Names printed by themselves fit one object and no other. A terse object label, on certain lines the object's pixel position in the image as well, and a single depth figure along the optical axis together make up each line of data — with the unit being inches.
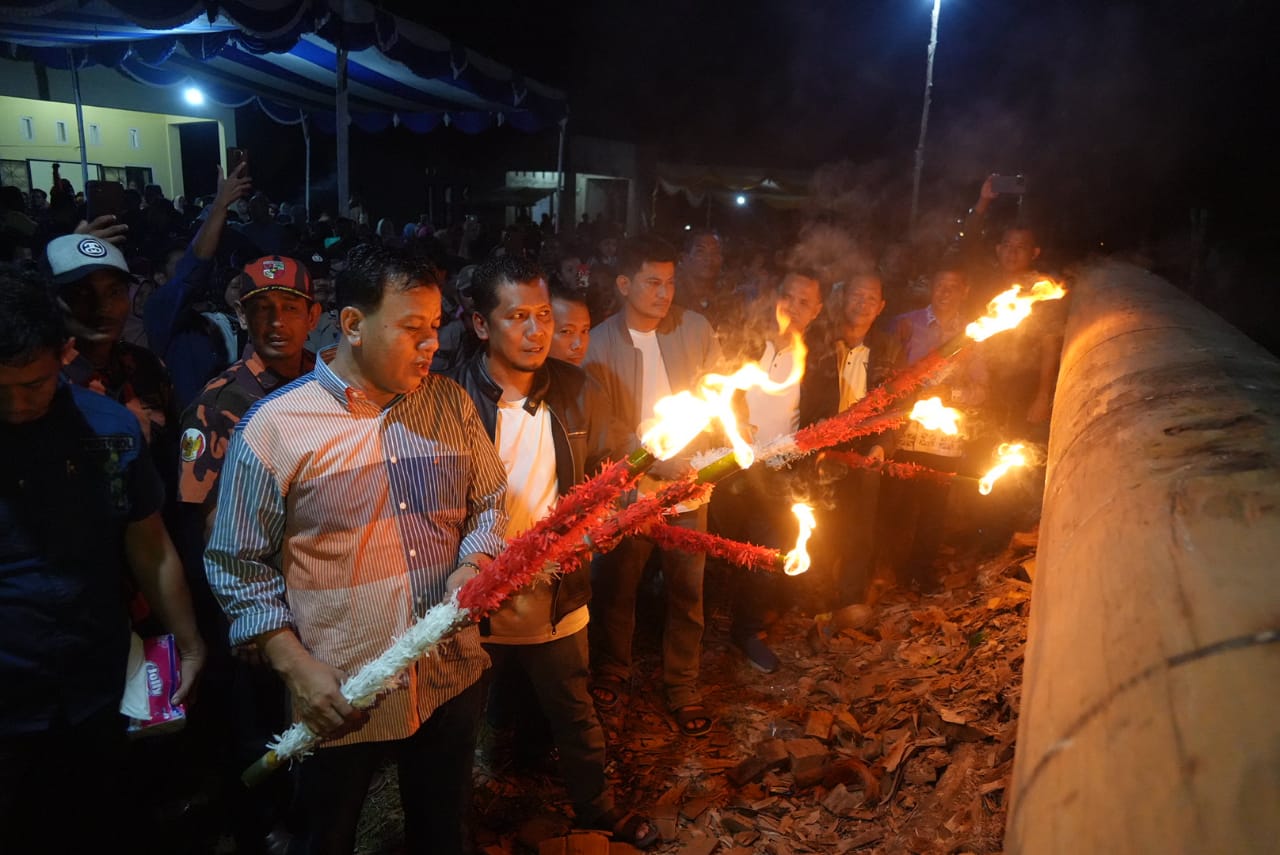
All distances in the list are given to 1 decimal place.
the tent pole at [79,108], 453.6
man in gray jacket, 187.5
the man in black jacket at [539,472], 136.1
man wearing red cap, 141.3
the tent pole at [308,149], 675.4
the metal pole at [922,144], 599.5
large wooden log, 31.9
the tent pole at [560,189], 661.5
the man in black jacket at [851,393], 217.0
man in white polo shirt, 205.8
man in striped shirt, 97.6
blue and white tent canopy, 295.1
